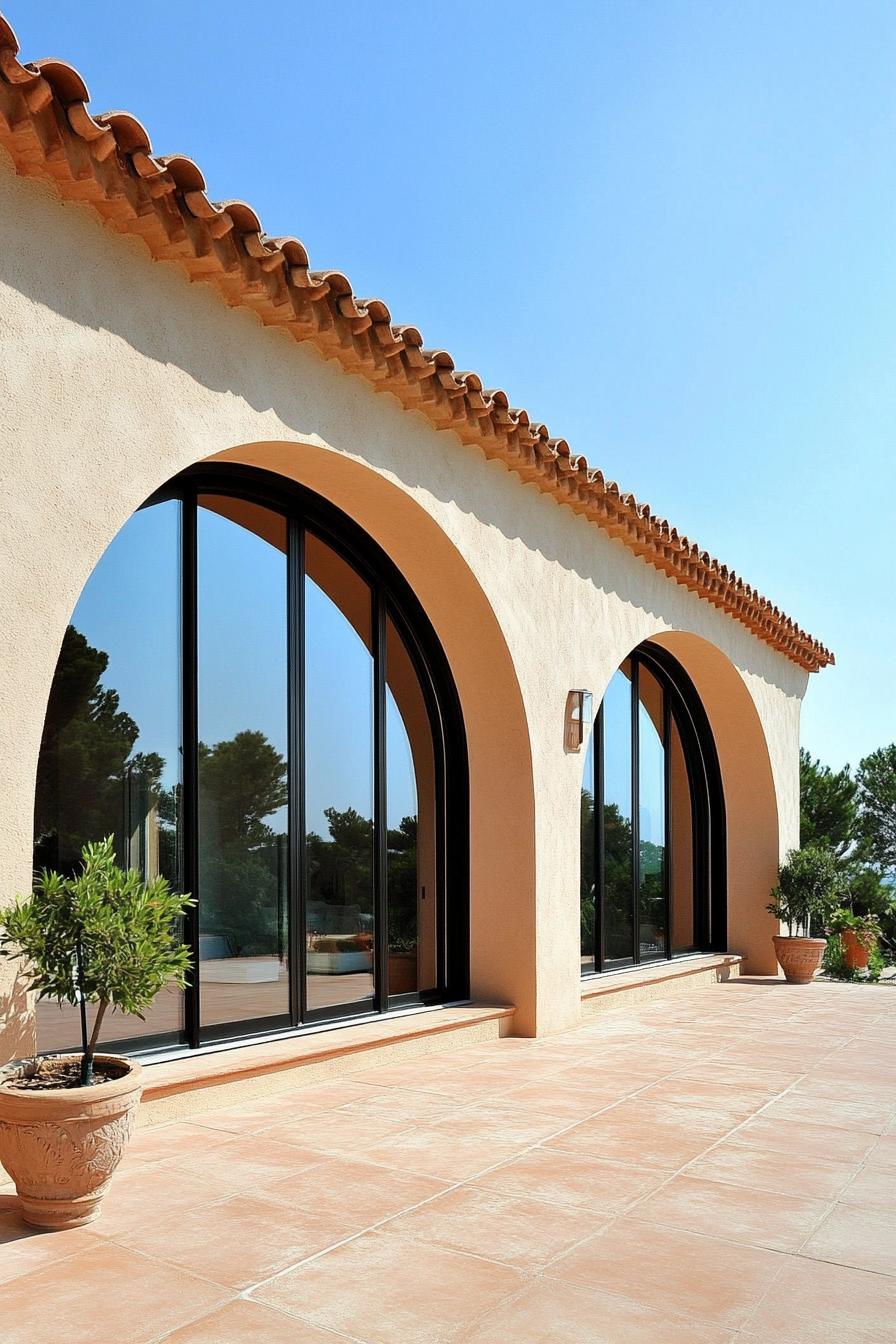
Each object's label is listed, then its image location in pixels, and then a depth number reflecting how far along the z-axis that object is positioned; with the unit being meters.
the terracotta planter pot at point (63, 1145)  3.73
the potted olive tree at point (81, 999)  3.75
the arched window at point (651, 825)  10.44
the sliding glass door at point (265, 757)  5.66
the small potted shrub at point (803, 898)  11.87
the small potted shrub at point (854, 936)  12.83
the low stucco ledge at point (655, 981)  9.24
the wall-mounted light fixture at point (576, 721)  8.44
